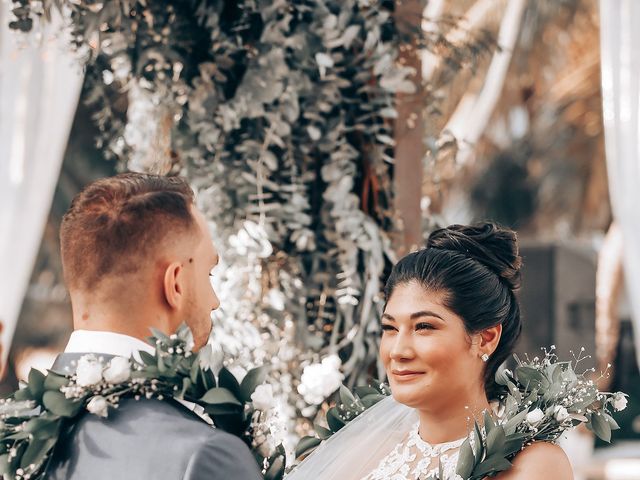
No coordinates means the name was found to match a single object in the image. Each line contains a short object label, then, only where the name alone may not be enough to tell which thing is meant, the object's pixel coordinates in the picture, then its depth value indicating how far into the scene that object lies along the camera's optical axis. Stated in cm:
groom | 196
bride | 256
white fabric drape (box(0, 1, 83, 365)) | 488
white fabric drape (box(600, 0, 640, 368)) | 455
